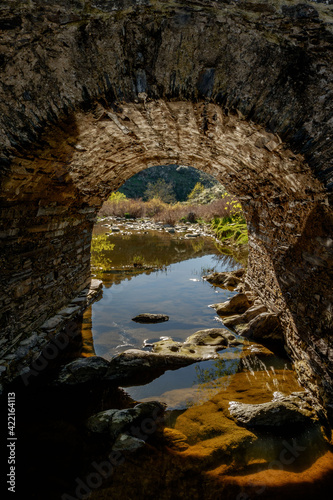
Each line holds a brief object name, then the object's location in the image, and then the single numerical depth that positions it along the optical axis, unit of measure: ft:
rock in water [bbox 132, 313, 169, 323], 16.53
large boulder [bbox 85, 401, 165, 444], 8.05
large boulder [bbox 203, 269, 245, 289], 23.44
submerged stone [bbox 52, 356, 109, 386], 10.44
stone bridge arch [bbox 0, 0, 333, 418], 6.10
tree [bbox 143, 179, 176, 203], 104.12
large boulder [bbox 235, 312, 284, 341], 13.38
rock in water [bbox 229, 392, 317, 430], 8.32
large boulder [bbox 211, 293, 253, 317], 17.54
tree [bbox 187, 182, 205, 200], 106.09
